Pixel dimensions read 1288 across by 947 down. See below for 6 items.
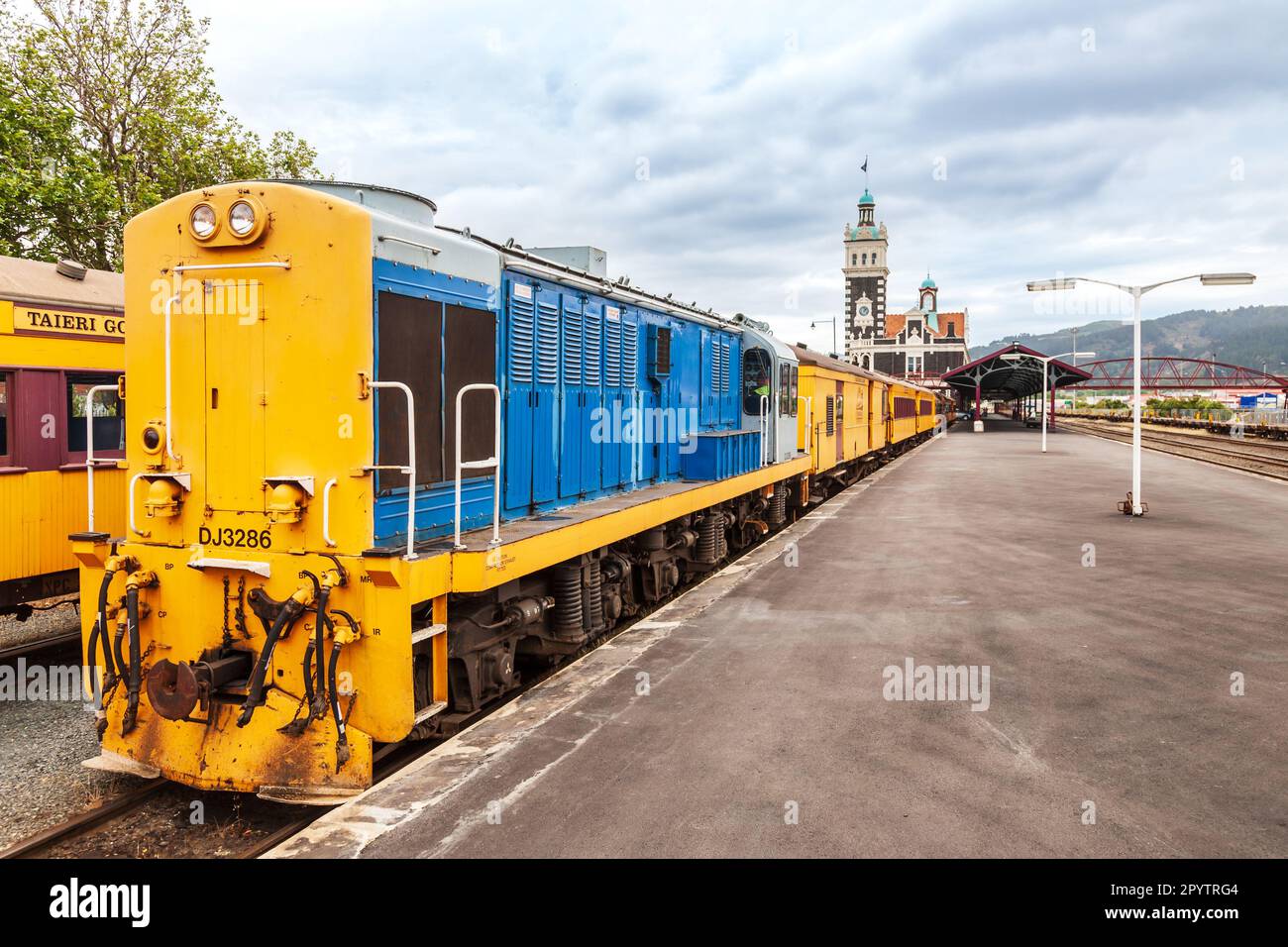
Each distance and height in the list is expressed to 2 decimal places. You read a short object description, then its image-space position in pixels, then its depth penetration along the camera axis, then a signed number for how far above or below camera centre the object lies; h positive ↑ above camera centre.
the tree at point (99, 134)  14.82 +6.14
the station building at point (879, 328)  111.94 +15.47
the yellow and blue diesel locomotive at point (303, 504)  4.81 -0.41
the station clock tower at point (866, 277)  112.62 +22.38
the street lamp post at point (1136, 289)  16.53 +3.28
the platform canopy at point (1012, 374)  56.53 +5.24
